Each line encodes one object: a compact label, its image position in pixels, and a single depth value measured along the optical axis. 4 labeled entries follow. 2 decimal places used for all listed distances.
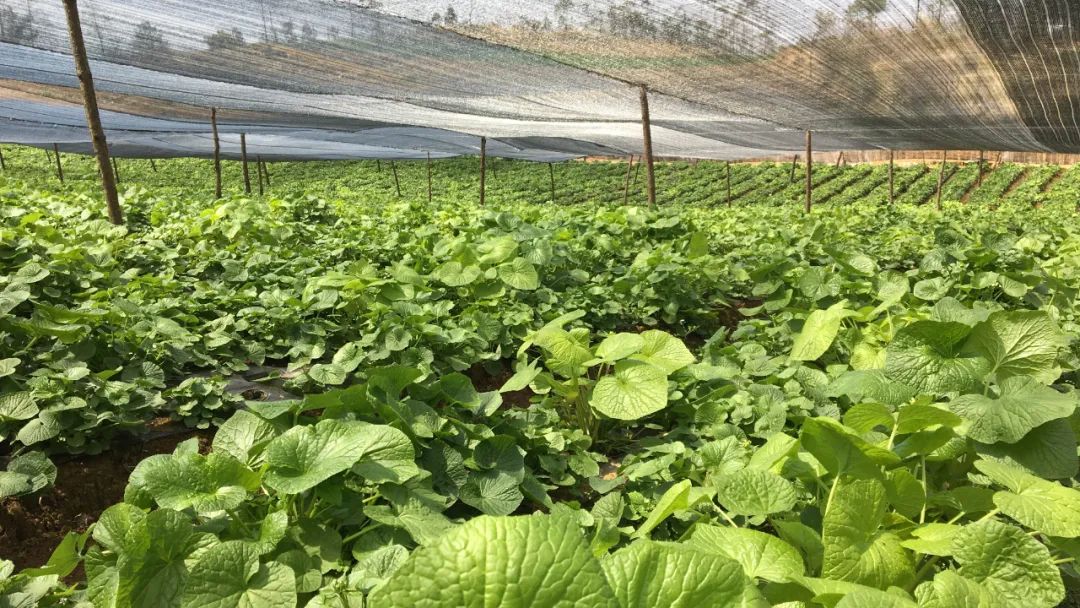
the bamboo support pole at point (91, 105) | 3.62
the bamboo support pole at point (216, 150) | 8.04
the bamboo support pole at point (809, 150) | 9.79
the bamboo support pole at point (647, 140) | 6.70
